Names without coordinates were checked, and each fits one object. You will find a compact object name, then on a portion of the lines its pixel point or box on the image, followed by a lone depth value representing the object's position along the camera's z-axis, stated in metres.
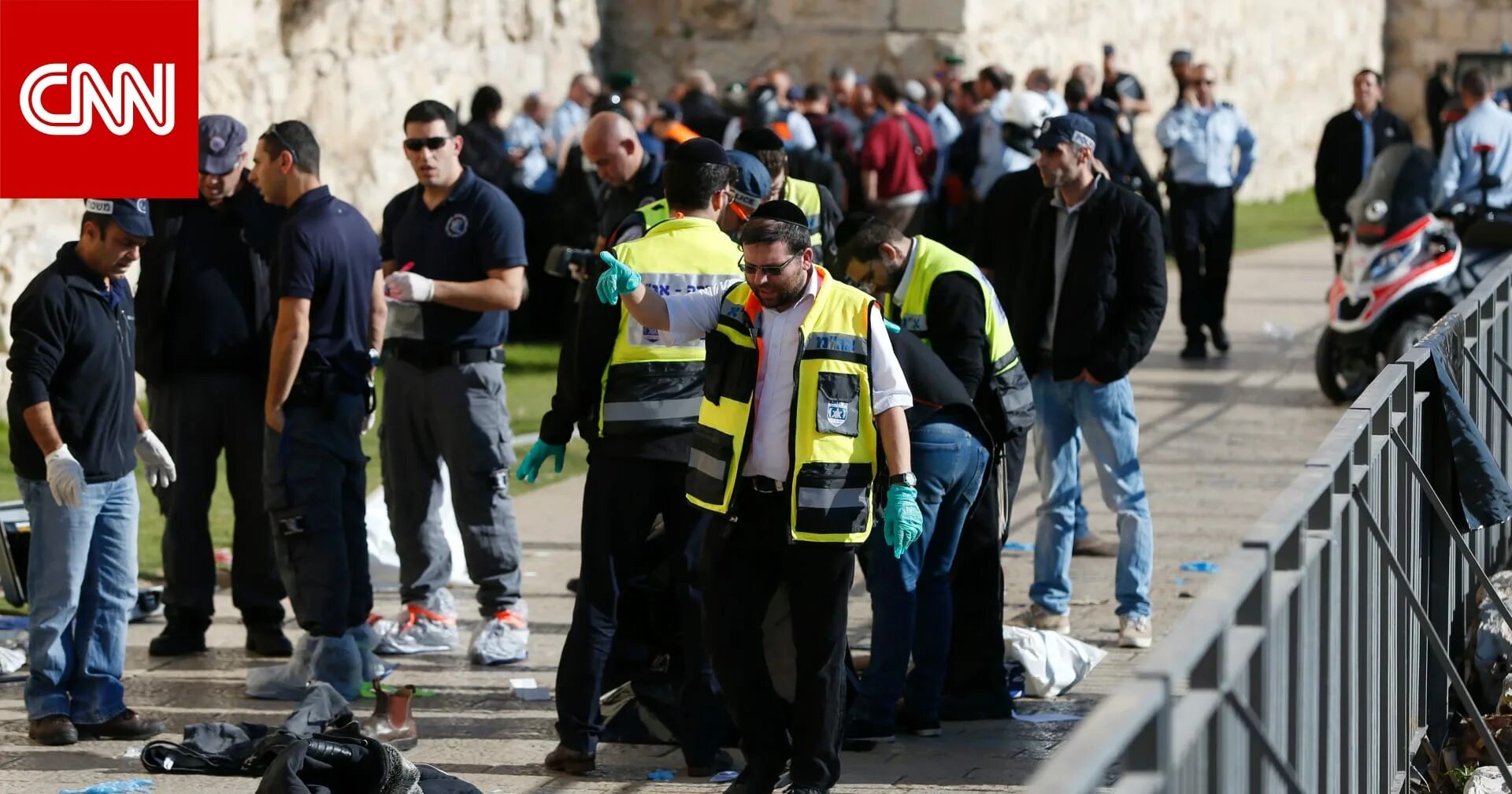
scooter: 25.66
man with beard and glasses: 11.54
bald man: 16.87
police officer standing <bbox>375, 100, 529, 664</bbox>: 15.82
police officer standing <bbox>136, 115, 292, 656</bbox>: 15.77
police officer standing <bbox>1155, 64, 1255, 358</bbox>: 31.20
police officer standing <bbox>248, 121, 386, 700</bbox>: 14.82
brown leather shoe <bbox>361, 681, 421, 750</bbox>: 13.62
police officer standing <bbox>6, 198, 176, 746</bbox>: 13.37
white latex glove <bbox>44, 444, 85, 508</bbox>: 13.23
